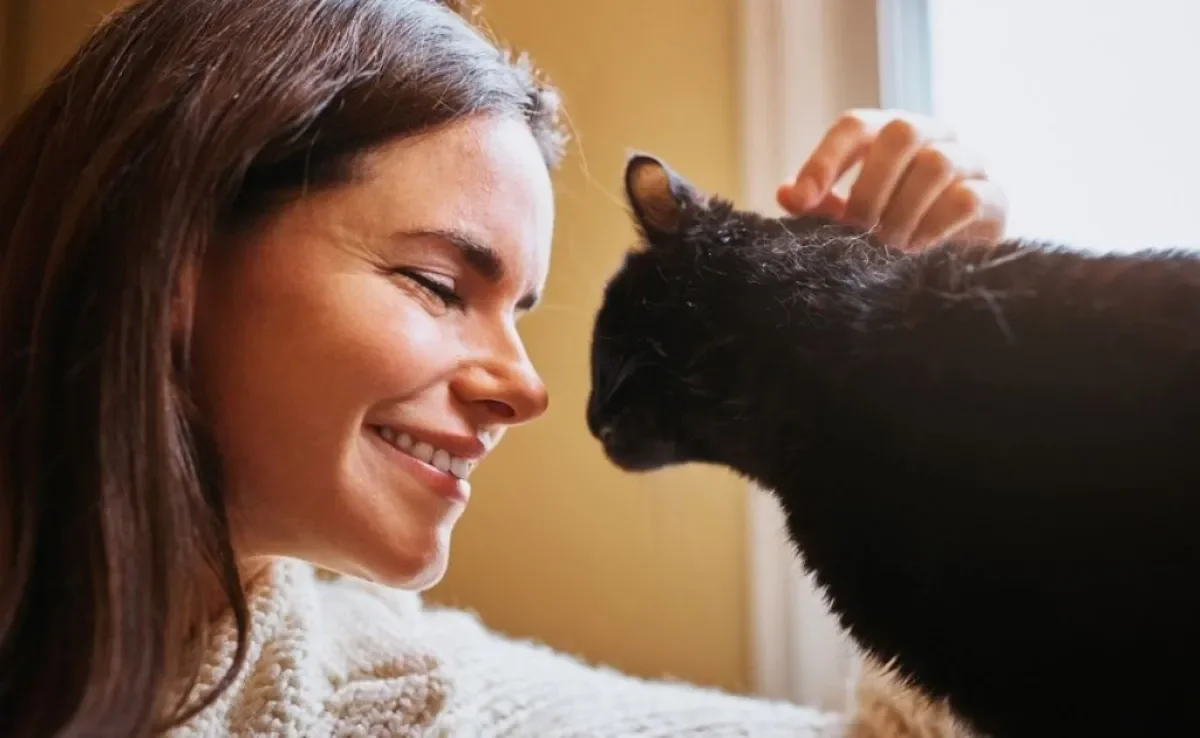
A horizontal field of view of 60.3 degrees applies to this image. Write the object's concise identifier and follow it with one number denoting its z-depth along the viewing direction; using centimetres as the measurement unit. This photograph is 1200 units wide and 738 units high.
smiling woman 65
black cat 51
